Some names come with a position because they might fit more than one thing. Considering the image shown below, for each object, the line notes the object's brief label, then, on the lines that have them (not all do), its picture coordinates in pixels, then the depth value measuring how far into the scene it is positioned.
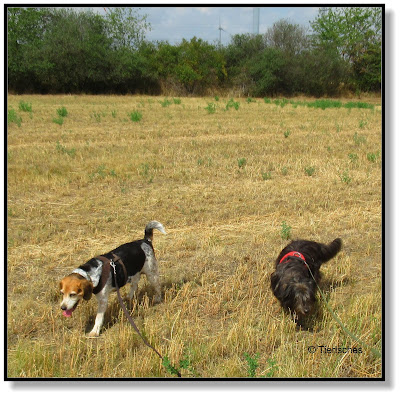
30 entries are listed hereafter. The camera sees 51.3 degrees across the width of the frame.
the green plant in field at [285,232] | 6.24
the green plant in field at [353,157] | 11.20
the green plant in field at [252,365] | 3.10
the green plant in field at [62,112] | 17.76
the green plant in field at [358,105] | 26.30
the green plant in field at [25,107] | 18.66
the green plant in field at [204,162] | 10.73
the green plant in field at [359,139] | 13.75
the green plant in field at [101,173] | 9.17
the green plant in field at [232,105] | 22.90
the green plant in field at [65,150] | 11.08
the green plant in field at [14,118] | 15.27
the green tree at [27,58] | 23.38
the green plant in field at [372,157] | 11.22
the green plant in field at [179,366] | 3.09
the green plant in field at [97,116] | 17.46
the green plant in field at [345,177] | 9.23
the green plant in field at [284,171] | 10.08
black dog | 3.72
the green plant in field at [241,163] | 10.62
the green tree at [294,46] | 21.23
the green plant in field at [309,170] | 10.04
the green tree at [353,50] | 25.30
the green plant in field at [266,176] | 9.60
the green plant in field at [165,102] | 23.24
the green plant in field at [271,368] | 3.13
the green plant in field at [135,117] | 17.23
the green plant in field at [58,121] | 15.98
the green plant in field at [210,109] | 21.34
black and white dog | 3.34
